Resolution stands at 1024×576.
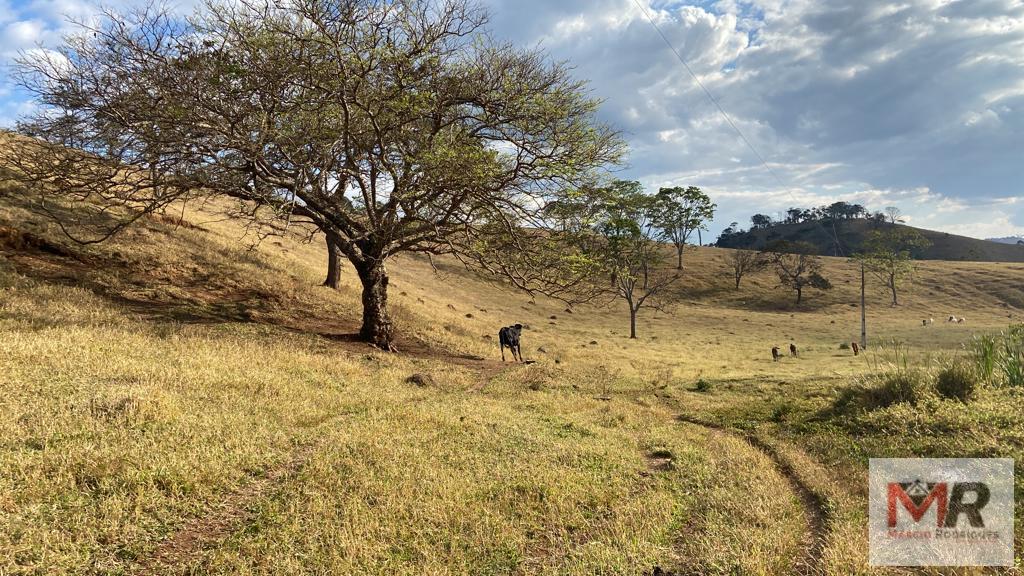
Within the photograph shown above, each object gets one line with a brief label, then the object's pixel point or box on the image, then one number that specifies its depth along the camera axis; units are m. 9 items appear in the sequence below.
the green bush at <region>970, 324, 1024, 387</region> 9.65
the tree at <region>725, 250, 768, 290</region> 72.06
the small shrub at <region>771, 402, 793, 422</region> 10.38
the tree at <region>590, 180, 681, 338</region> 15.38
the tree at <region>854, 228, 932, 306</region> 59.69
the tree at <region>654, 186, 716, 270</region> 64.00
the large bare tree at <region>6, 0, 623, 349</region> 10.79
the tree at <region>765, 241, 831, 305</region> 67.38
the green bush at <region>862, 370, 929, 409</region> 9.12
